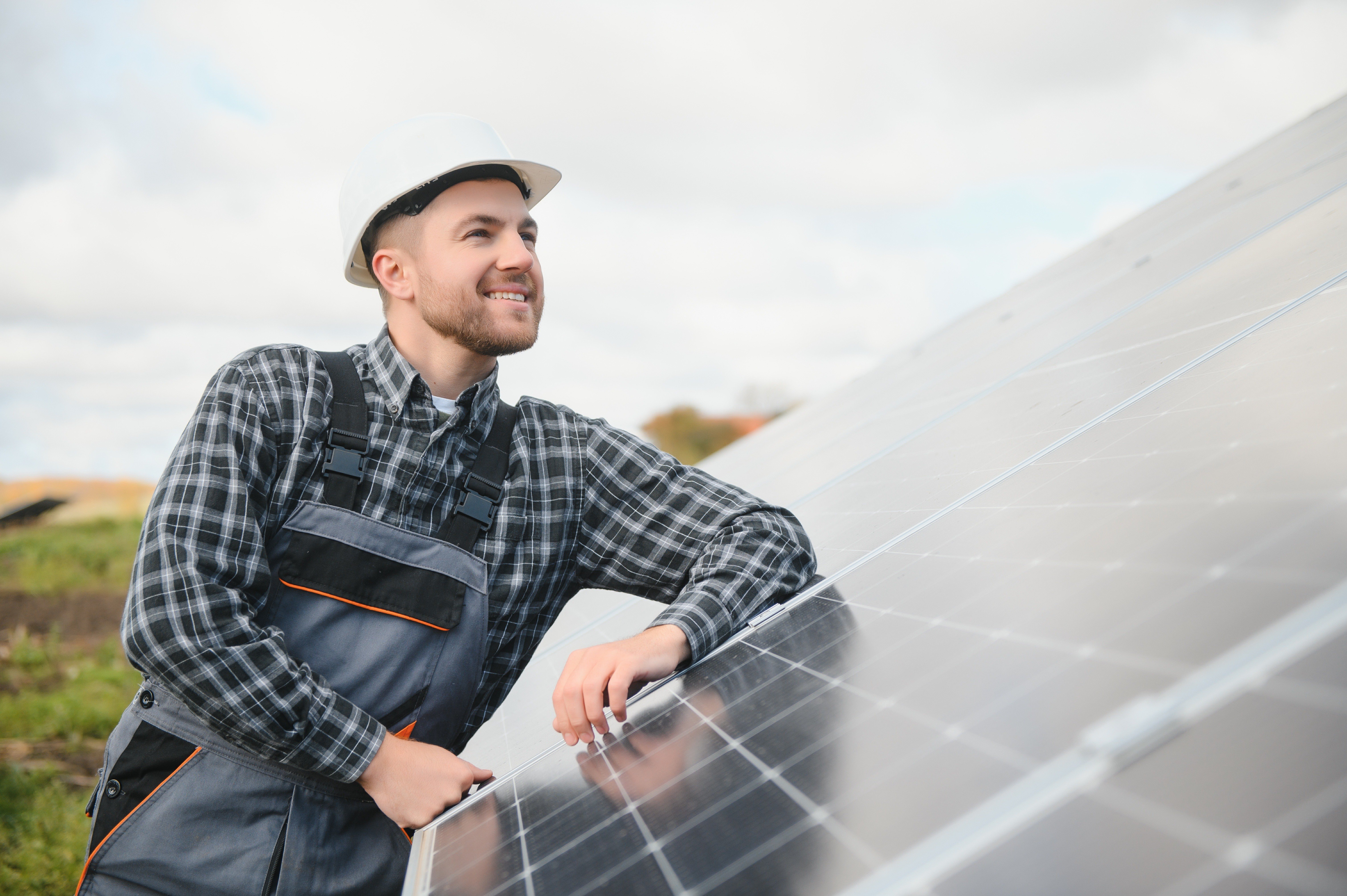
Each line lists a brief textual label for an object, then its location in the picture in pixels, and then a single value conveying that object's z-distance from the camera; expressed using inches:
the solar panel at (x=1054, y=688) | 30.8
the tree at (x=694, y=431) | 1141.1
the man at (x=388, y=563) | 76.2
